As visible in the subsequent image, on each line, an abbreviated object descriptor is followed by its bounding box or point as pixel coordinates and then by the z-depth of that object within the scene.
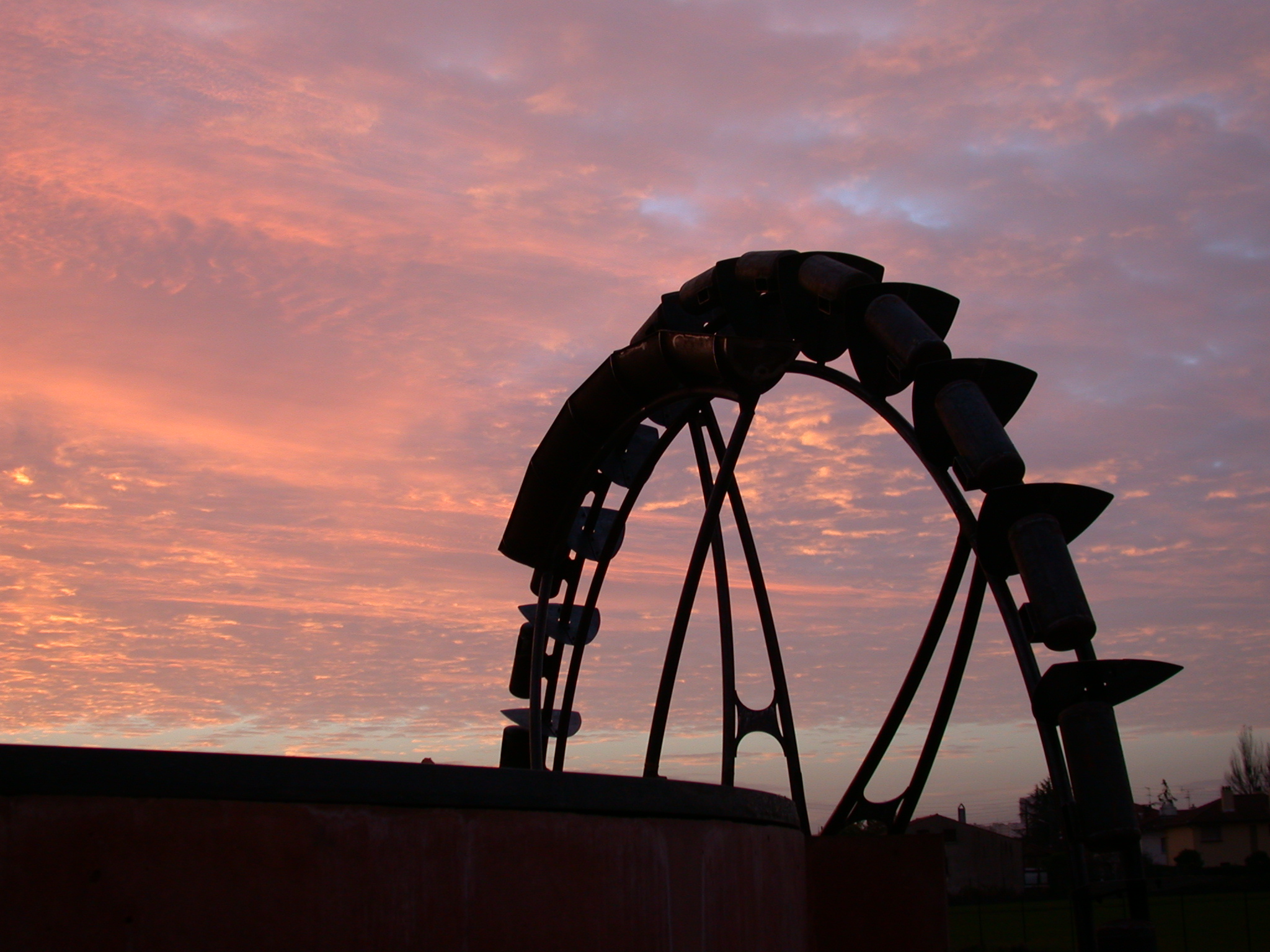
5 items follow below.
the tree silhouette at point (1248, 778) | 82.31
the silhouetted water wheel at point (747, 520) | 7.31
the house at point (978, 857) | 69.44
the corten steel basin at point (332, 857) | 4.60
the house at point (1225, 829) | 67.31
